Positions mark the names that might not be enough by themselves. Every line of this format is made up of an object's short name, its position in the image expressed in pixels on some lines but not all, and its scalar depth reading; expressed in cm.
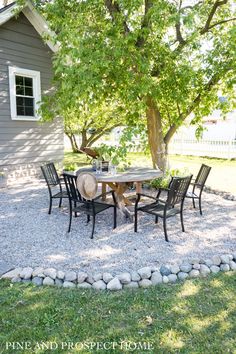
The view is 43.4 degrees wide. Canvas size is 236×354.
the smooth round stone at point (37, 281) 326
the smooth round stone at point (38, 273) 334
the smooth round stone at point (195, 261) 361
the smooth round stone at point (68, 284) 321
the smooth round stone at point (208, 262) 361
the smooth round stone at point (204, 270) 346
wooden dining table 488
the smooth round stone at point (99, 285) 319
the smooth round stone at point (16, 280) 331
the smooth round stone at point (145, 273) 332
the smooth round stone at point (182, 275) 338
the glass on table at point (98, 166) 560
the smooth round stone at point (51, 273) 332
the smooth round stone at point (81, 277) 327
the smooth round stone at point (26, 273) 335
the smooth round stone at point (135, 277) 328
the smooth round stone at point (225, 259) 365
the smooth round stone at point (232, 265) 361
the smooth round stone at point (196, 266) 352
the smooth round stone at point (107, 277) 326
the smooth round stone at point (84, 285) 320
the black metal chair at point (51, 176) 563
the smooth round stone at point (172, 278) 334
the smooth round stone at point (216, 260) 363
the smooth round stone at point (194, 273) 342
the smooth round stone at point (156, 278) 329
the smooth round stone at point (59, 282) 324
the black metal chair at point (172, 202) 437
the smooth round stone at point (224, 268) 357
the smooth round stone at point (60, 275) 331
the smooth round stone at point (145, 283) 323
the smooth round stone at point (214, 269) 352
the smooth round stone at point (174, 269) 344
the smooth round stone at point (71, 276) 329
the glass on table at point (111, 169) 537
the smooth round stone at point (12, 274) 337
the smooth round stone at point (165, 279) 331
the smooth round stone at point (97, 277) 329
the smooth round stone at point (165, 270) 341
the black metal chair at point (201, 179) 565
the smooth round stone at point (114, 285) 317
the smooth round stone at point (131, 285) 321
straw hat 443
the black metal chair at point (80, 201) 459
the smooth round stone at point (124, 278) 324
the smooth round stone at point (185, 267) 347
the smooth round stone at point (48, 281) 325
